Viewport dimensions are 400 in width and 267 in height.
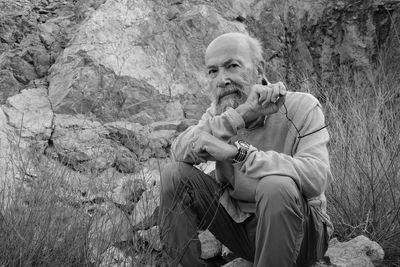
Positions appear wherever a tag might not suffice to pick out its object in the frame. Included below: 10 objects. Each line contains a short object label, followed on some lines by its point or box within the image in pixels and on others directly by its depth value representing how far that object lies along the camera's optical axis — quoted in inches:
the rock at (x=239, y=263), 133.3
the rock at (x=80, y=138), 169.9
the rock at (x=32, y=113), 201.8
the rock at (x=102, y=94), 218.4
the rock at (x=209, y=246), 152.6
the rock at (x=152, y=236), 102.6
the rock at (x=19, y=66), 227.1
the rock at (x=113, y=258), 102.6
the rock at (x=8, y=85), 219.6
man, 109.3
